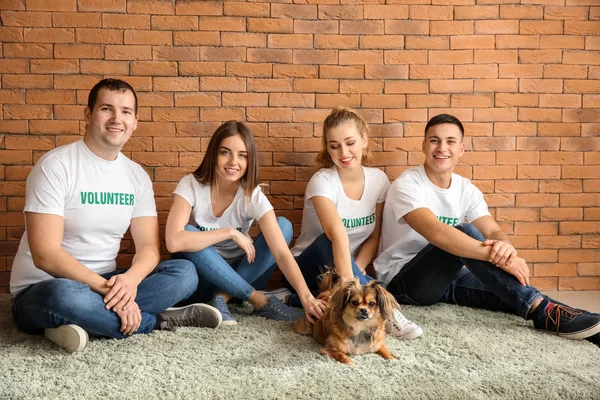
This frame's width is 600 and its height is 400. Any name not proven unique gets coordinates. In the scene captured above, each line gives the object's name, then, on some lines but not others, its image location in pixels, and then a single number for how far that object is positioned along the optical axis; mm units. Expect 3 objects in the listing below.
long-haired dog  2100
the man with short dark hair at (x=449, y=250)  2467
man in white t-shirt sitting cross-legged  2189
